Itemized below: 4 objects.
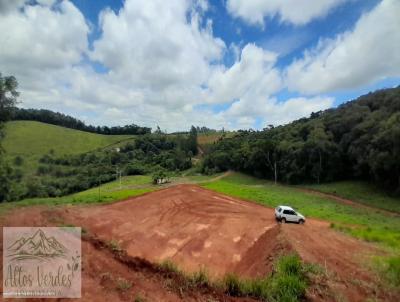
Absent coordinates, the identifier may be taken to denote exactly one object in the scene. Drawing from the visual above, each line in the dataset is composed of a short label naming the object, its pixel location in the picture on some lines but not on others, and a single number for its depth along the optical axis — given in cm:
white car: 2636
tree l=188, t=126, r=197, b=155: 12757
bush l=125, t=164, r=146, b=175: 9719
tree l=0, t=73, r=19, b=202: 2103
